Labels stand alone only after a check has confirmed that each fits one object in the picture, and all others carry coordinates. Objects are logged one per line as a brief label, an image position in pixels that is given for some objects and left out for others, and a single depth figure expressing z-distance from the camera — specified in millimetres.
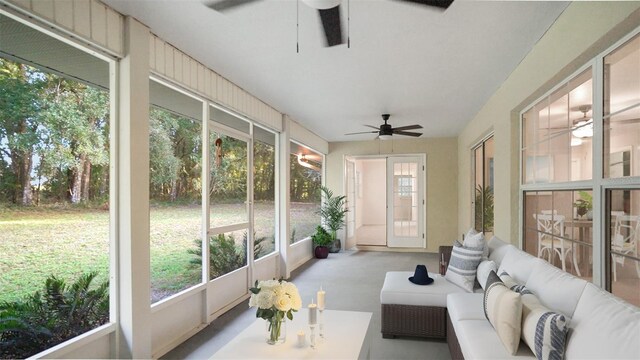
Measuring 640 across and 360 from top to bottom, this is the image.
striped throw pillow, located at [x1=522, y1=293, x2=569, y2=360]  1551
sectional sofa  1308
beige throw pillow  1813
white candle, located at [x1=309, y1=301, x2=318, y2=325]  2076
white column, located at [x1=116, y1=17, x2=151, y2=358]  2414
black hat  3229
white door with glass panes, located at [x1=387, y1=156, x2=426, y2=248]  7777
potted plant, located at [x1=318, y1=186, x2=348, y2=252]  7441
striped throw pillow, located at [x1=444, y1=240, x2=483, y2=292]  3076
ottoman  2967
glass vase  2010
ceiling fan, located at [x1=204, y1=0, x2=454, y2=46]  1503
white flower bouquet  1941
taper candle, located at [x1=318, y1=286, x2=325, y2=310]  2034
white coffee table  1898
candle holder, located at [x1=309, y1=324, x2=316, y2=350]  1983
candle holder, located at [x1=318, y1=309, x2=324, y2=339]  2117
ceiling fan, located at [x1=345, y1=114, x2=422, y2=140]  5141
